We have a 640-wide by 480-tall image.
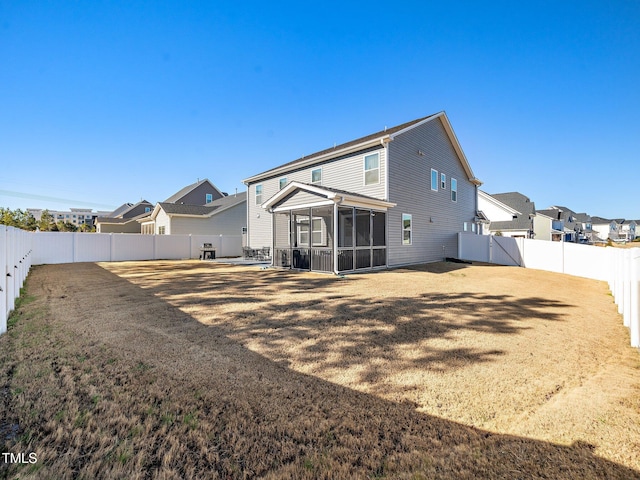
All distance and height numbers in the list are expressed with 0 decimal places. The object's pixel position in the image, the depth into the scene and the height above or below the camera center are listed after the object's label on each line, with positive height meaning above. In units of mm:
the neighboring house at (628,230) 80688 +3603
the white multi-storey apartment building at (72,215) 114138 +12239
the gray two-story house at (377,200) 12188 +2035
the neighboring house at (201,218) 24281 +2292
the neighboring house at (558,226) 38594 +2471
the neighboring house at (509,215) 32156 +3155
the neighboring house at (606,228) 79688 +3910
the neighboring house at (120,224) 36406 +2603
